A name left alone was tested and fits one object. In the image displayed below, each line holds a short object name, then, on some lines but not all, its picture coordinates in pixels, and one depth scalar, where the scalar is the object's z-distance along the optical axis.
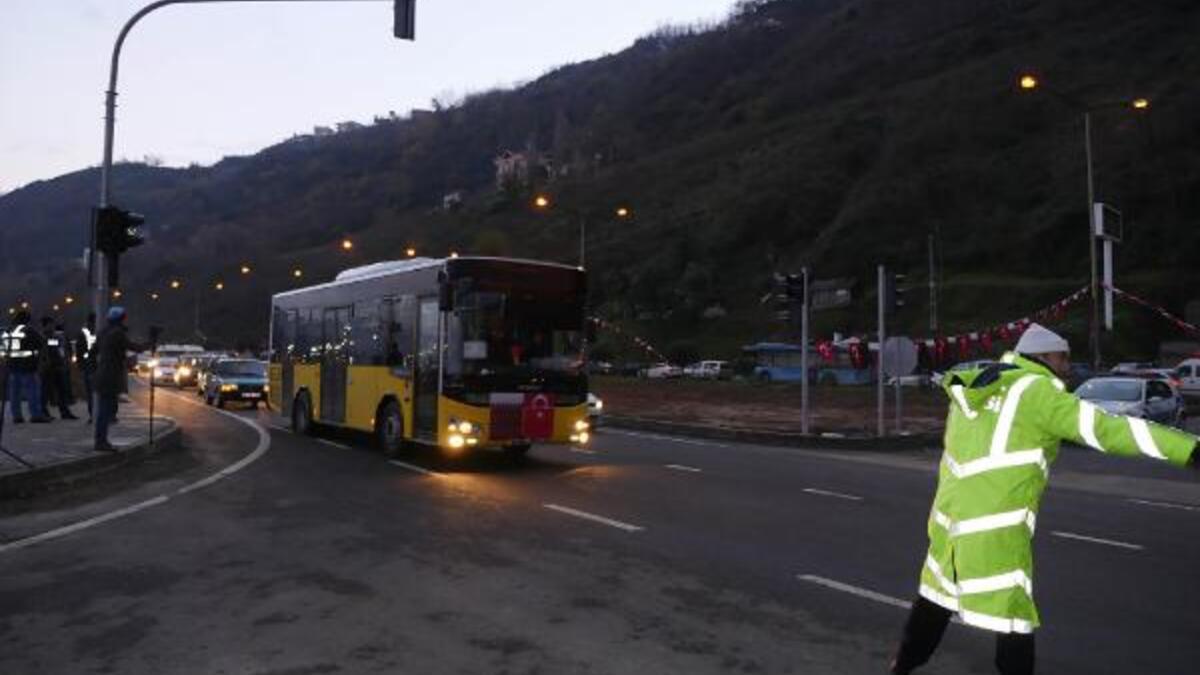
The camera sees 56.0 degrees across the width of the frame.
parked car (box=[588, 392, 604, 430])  23.19
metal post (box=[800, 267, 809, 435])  22.81
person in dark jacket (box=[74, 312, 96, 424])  18.61
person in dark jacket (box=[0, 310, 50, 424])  18.84
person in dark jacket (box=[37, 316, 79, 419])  20.59
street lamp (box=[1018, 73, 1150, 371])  25.61
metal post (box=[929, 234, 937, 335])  74.78
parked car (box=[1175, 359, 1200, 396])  46.49
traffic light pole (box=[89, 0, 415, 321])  17.30
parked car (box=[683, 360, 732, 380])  68.00
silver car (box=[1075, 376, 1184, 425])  24.23
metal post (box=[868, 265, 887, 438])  21.98
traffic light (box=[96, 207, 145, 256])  17.38
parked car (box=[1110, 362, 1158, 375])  52.62
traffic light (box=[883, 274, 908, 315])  22.50
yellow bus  15.14
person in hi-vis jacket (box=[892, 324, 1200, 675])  4.53
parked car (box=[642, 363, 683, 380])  71.65
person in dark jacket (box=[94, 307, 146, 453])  15.45
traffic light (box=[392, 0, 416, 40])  17.27
